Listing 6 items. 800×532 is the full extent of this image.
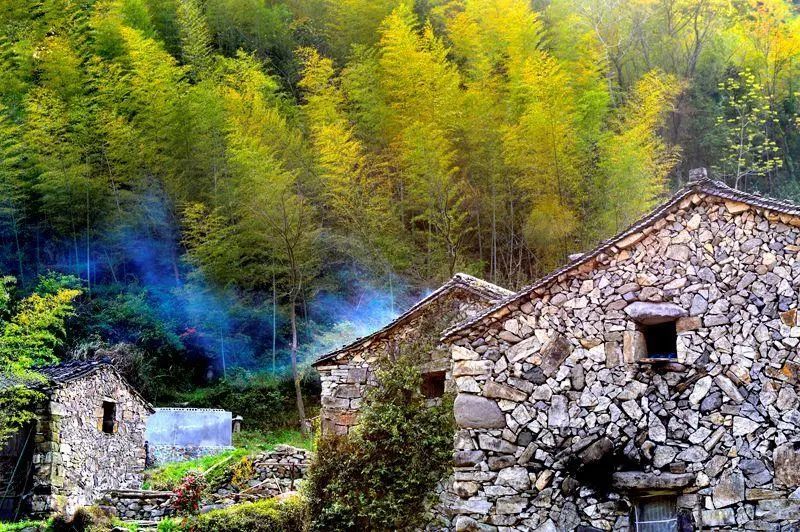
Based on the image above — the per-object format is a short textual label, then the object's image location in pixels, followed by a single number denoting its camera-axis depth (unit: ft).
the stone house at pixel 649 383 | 30.32
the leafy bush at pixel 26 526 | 44.68
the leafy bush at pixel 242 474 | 51.86
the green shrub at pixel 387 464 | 38.70
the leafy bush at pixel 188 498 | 45.09
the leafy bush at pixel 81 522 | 45.14
